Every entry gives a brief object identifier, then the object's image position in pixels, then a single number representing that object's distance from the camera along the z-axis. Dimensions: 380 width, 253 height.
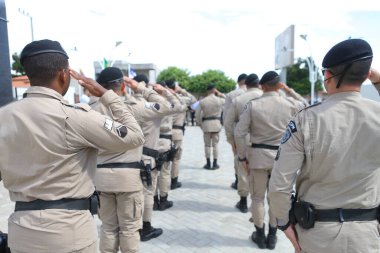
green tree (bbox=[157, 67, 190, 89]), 48.72
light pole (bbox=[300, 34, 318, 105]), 20.77
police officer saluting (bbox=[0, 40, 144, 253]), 1.81
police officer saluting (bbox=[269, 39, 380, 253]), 1.87
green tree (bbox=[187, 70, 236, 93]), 44.37
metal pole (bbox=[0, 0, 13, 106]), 3.18
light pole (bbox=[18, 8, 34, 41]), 15.10
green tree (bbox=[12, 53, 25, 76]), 26.50
